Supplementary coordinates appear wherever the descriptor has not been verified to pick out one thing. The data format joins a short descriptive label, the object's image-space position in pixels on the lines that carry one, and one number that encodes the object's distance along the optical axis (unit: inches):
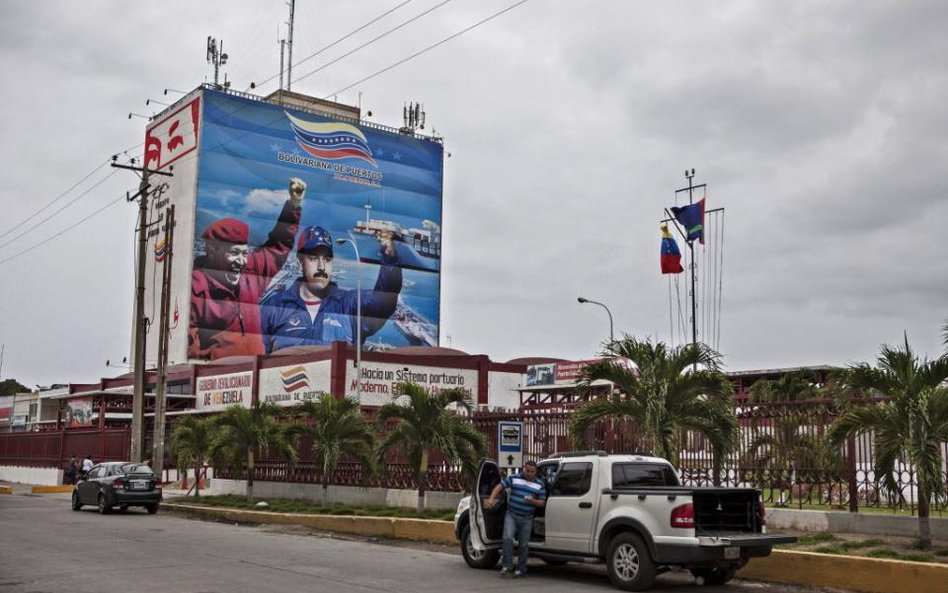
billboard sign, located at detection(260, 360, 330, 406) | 1840.6
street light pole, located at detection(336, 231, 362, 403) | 1599.9
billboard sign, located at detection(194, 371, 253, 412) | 2033.7
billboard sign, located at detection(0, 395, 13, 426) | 3329.2
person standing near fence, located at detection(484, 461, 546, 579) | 543.8
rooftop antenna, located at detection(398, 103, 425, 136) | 4389.8
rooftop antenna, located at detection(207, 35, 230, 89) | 3821.4
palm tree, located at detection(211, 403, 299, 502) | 1090.1
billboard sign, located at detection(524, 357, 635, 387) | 1993.1
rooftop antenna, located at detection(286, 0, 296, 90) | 4050.2
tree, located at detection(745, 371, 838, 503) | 644.1
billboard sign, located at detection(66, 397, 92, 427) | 2311.8
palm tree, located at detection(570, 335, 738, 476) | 669.9
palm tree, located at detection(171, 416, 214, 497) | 1233.4
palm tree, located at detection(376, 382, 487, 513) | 853.8
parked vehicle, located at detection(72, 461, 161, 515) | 1084.5
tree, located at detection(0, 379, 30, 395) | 5221.5
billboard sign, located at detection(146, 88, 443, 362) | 3388.3
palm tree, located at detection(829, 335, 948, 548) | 513.3
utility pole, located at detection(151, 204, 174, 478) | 1381.6
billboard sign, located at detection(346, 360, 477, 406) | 1840.6
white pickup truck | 468.1
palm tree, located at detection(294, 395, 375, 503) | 1000.9
